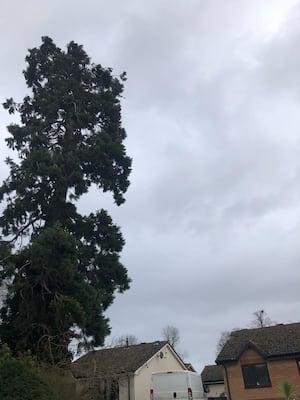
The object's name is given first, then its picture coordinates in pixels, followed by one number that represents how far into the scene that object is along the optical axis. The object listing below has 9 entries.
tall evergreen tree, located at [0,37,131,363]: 15.58
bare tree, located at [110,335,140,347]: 55.81
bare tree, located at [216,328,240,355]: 61.70
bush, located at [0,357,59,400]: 8.18
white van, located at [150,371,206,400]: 20.80
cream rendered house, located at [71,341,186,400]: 15.77
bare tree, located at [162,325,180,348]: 65.56
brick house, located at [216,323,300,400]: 26.64
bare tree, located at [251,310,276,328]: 58.24
